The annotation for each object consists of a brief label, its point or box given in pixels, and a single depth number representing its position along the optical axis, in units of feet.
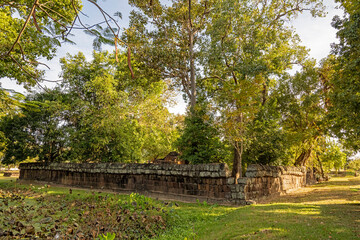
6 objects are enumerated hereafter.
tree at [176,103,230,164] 44.24
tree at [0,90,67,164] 66.85
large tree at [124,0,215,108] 55.47
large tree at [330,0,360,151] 25.96
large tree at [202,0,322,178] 39.73
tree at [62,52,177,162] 62.08
